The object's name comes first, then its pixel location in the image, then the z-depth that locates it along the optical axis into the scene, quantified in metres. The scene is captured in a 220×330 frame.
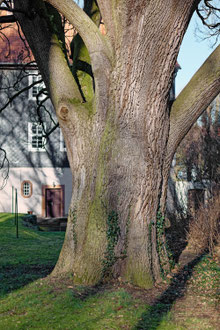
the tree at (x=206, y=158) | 16.55
